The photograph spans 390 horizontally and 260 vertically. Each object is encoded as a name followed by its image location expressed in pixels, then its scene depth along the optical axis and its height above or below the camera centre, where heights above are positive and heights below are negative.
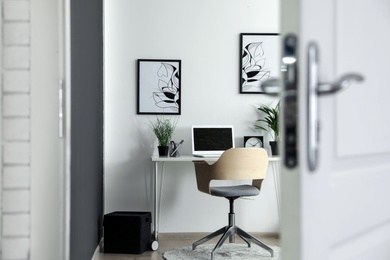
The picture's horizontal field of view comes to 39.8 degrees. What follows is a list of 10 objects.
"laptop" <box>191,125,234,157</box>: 4.70 -0.08
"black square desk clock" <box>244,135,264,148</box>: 4.85 -0.08
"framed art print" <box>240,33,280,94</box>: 4.91 +0.64
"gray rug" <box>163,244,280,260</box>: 3.97 -0.94
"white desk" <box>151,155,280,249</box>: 4.33 -0.40
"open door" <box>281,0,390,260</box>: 1.00 +0.00
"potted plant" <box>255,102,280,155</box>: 4.71 +0.06
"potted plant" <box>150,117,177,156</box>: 4.55 -0.02
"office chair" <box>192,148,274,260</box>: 3.99 -0.33
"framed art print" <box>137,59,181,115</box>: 4.81 +0.37
